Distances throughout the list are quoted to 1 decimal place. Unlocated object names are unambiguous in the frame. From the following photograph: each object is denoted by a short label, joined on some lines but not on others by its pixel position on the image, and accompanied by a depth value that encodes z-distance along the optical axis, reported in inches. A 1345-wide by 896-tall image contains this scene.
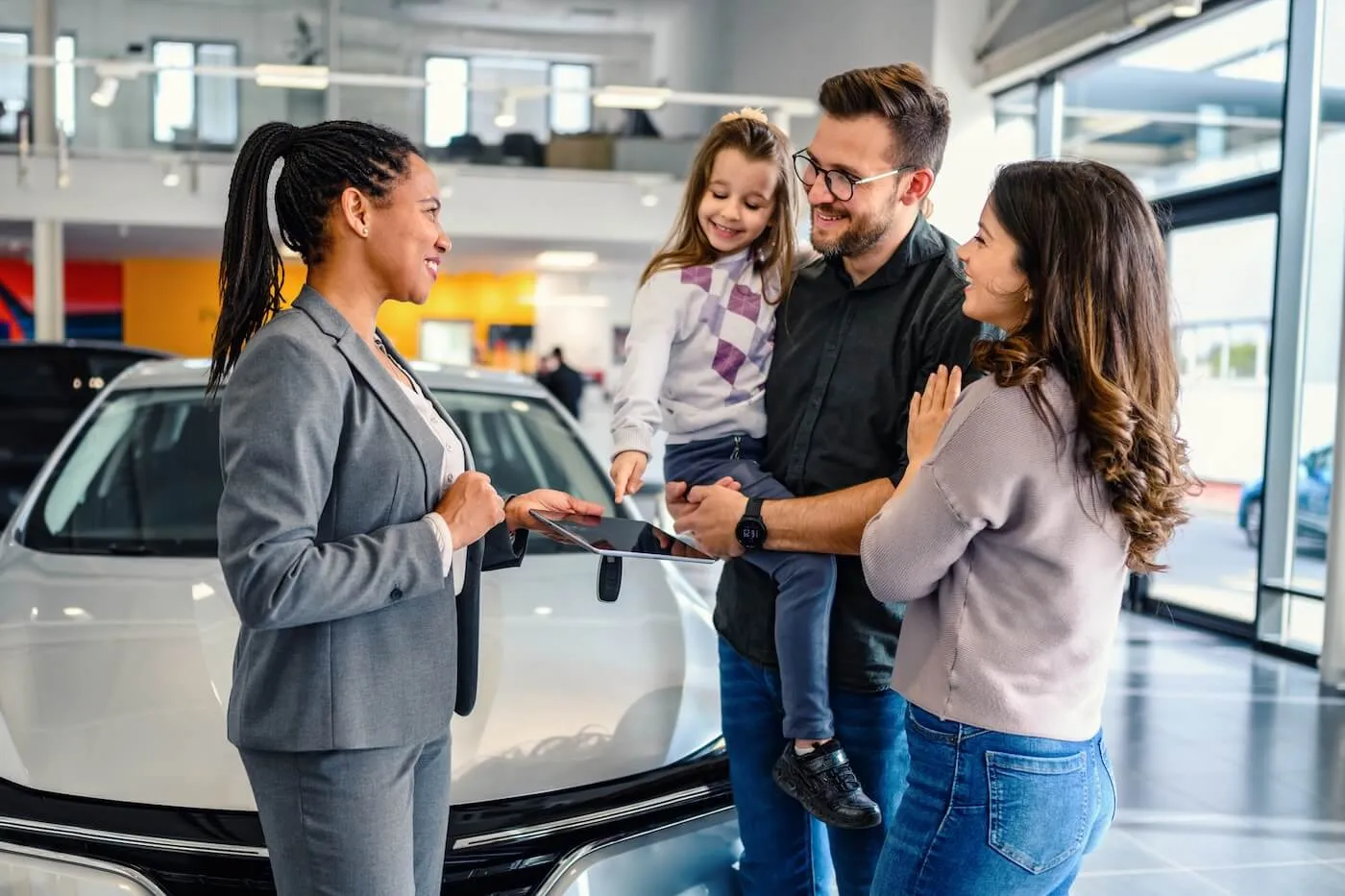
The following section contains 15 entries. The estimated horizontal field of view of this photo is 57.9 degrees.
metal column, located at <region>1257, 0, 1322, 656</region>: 241.4
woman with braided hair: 47.6
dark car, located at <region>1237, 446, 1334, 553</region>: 244.5
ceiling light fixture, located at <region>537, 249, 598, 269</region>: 585.9
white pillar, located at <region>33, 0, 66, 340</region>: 464.8
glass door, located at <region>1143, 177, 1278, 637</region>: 271.7
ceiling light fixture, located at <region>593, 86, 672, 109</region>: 341.7
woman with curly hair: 50.5
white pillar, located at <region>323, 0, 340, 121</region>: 553.3
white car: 64.7
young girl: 73.6
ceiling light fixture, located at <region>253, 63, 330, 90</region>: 327.6
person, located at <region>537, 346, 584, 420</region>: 506.0
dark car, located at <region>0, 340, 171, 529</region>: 203.6
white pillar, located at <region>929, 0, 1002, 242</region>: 328.5
